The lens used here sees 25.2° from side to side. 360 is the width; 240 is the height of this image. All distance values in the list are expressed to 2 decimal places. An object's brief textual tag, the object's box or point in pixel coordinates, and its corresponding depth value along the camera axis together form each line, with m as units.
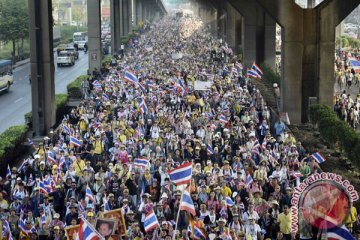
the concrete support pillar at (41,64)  34.06
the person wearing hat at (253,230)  17.35
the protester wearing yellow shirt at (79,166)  22.22
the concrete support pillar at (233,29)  75.00
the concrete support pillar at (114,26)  72.12
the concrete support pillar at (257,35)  55.62
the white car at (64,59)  75.44
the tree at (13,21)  81.69
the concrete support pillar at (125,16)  91.02
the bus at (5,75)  53.22
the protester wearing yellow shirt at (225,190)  19.56
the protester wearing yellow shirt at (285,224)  17.75
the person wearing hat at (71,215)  18.66
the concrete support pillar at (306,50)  36.56
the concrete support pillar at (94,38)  58.28
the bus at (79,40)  101.12
